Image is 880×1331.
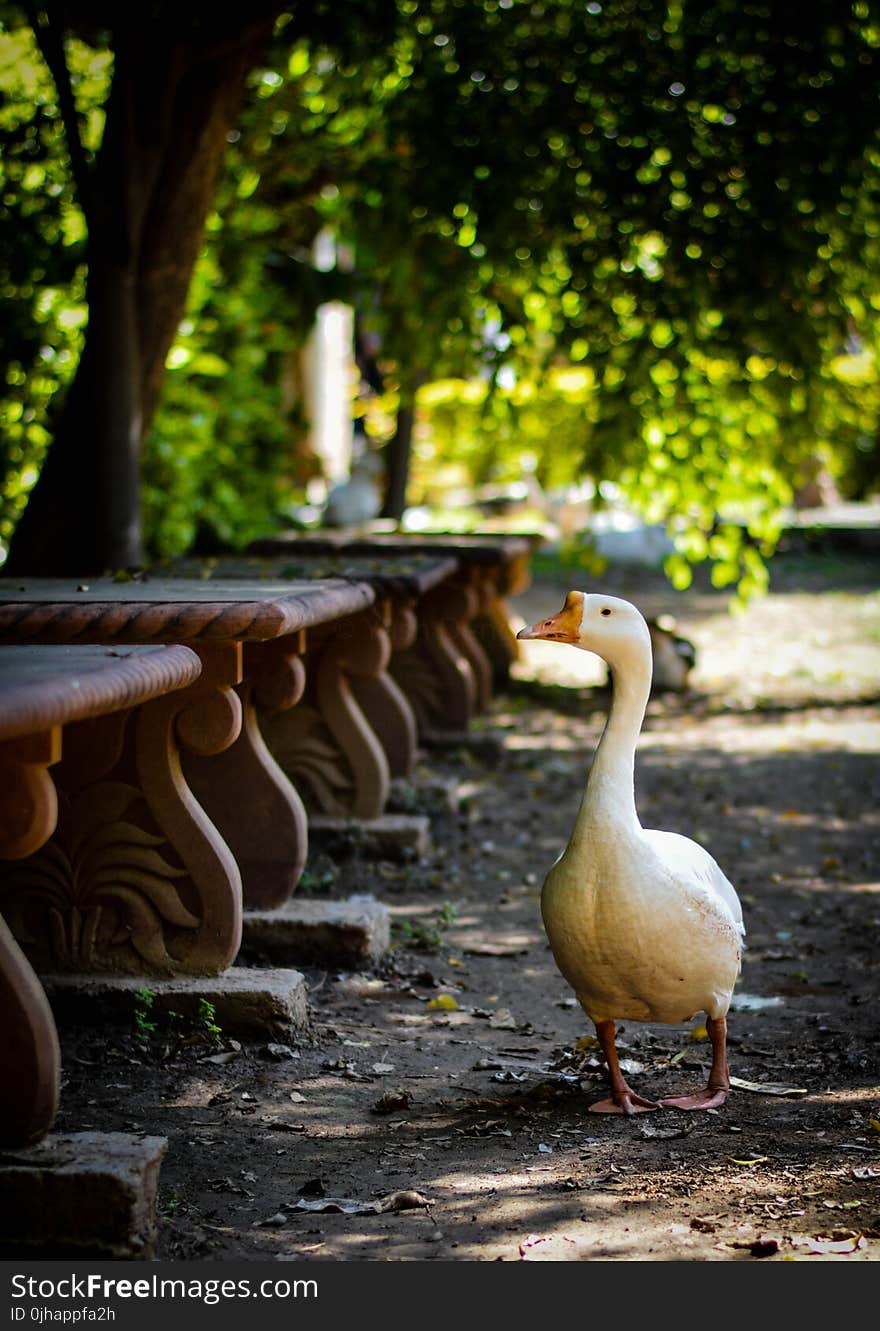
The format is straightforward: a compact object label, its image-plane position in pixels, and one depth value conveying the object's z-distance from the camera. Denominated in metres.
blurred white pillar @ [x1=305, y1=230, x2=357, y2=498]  20.72
